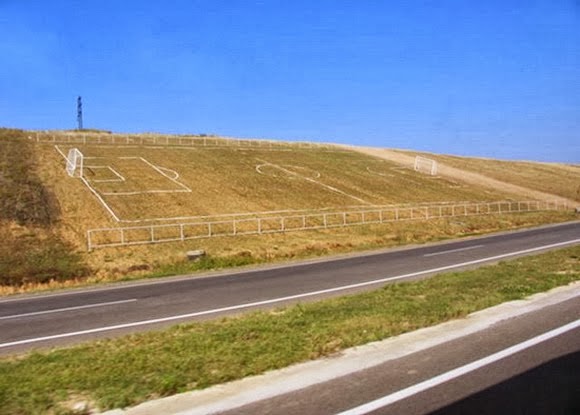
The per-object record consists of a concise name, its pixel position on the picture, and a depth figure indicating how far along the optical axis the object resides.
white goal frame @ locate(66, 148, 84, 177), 43.12
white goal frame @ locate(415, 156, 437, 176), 68.59
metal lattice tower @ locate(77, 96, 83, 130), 90.00
